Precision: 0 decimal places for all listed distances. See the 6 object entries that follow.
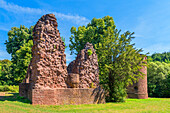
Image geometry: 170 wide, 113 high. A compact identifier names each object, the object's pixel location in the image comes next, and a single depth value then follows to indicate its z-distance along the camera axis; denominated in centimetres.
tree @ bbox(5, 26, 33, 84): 3350
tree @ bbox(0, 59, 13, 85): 3863
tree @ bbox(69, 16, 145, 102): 1852
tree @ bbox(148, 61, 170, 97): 3406
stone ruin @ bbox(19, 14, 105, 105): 1359
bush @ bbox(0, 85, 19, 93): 2794
